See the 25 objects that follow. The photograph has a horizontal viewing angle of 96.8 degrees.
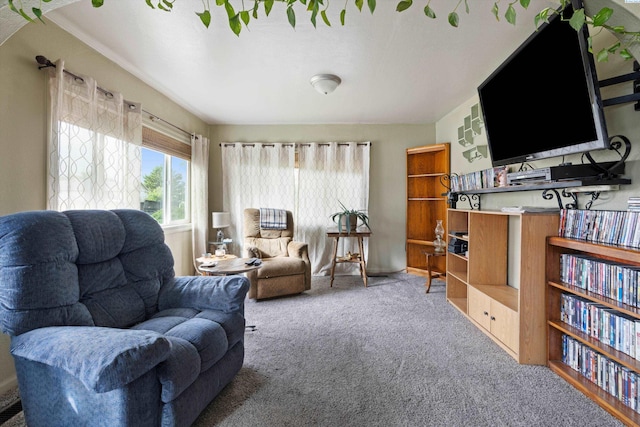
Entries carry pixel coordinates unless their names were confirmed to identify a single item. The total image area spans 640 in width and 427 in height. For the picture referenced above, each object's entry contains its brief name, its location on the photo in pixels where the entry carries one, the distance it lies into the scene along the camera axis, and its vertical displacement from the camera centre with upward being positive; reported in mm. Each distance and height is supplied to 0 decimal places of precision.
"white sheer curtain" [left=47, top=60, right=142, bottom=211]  1927 +516
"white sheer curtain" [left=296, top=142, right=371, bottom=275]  4387 +331
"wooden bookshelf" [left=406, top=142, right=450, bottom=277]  4297 +151
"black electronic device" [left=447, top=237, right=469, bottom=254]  3041 -368
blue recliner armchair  1094 -527
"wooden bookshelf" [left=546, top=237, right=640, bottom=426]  1433 -740
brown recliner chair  3221 -577
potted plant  3871 -109
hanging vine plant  785 +601
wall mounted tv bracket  1499 +685
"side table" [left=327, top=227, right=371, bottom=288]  3834 -423
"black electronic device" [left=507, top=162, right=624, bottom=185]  1658 +247
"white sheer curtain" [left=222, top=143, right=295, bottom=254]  4414 +522
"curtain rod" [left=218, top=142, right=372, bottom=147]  4398 +1062
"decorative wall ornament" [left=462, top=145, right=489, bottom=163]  3125 +687
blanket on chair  3945 -99
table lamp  3836 -102
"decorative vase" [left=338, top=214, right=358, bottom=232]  3864 -147
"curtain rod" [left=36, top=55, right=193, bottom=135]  1862 +1000
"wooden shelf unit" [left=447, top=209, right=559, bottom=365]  1952 -588
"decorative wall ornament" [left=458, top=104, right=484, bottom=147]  3238 +1014
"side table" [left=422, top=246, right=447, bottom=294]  3498 -683
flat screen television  1587 +754
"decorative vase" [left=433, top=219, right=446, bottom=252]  3695 -366
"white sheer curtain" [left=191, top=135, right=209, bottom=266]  3967 +235
